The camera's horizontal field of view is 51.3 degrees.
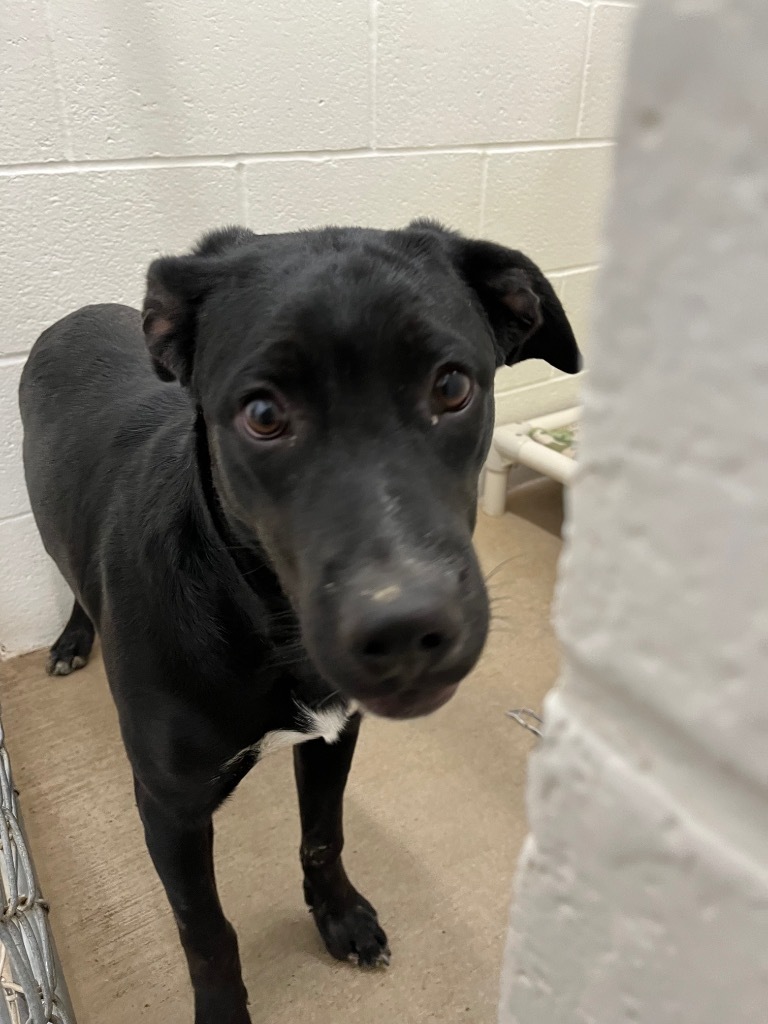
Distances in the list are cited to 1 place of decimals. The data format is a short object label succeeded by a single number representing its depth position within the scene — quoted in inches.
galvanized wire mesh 39.6
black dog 29.4
